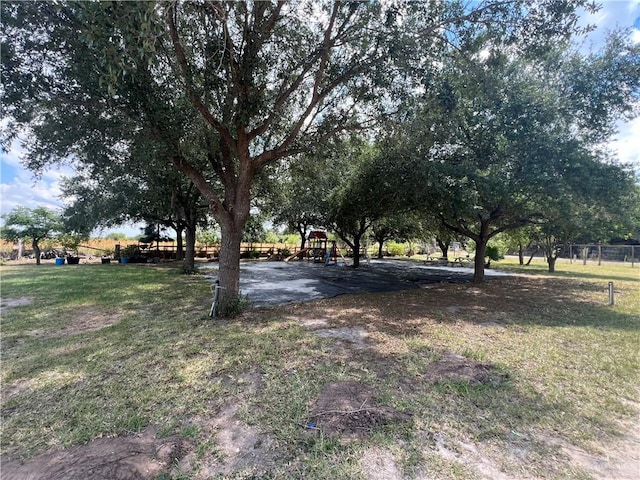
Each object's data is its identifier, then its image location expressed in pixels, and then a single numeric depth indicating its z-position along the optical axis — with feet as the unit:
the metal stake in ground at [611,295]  25.20
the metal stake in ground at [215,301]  19.29
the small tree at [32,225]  52.80
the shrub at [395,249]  115.03
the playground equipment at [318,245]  68.39
